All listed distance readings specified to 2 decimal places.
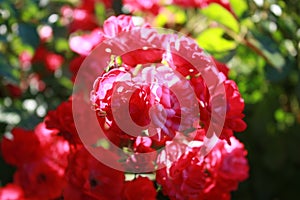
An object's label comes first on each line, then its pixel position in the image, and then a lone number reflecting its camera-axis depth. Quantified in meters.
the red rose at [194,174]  0.54
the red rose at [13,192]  0.63
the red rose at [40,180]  0.61
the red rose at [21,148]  0.64
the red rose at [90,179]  0.54
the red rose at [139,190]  0.54
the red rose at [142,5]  0.77
